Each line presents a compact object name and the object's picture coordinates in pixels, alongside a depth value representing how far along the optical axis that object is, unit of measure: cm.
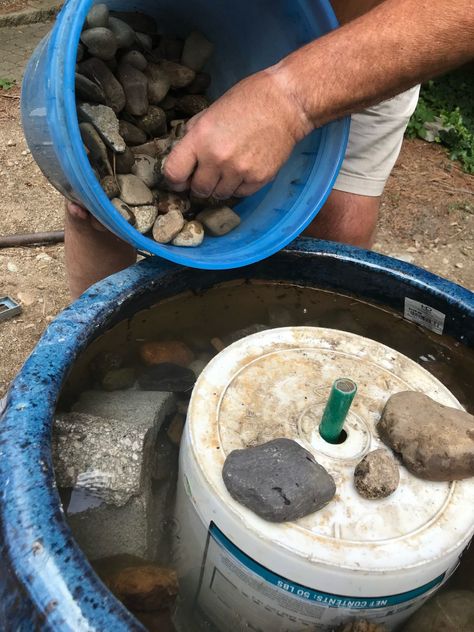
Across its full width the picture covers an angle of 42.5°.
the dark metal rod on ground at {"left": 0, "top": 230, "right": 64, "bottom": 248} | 193
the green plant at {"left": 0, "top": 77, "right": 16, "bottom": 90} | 273
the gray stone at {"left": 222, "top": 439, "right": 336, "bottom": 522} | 70
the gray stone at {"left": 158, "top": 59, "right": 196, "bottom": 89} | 113
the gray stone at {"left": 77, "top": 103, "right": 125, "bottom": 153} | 96
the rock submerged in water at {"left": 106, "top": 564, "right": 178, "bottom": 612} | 73
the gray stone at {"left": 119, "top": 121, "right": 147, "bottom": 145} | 106
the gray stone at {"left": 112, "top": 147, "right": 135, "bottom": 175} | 101
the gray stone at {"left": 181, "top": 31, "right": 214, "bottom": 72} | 117
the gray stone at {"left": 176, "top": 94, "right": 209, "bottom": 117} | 116
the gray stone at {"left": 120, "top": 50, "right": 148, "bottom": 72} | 107
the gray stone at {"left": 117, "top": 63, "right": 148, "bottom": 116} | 106
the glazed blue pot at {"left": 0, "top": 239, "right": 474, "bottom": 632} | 57
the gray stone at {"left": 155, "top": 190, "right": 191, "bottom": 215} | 103
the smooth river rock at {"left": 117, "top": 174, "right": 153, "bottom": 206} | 100
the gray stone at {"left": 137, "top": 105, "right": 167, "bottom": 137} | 110
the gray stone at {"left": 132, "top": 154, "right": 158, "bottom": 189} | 105
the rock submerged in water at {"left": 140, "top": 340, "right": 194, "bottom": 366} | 109
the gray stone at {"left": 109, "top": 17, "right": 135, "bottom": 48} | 103
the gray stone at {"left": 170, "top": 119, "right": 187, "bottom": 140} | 111
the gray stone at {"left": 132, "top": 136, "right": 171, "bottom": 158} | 108
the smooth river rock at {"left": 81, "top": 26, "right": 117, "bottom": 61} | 98
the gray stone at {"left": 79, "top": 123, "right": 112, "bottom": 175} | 96
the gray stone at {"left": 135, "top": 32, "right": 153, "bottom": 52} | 110
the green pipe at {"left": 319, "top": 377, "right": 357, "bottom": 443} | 75
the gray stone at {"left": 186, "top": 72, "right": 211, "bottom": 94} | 118
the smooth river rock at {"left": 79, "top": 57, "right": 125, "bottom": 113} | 102
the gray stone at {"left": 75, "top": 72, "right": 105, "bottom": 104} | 97
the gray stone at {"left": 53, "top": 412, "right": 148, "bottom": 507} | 82
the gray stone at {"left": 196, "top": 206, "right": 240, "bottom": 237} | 108
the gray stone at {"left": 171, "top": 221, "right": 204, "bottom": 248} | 102
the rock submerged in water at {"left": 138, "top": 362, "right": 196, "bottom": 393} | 107
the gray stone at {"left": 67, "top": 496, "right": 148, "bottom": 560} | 80
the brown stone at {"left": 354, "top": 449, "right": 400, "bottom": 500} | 76
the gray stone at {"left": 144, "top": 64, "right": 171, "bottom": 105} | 110
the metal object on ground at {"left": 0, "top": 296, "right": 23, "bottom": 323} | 169
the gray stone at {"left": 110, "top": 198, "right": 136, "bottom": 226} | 96
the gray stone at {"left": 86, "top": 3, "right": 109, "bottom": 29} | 101
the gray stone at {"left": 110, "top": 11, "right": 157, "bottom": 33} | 112
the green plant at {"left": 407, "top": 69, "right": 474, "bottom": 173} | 297
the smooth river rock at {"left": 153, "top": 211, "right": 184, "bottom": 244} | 100
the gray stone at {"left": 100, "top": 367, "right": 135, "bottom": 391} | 102
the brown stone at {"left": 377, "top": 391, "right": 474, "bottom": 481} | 78
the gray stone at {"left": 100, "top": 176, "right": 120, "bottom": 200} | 98
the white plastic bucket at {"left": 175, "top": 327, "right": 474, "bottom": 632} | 71
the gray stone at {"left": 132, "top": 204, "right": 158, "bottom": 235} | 99
